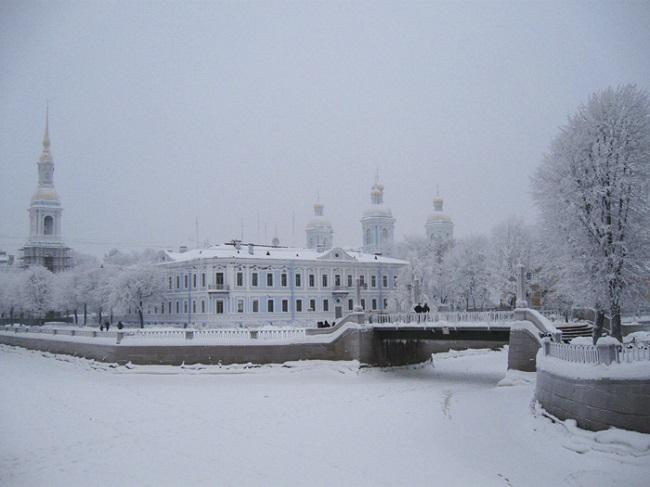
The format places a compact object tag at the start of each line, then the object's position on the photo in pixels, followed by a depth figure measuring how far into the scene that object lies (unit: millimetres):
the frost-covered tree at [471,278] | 64206
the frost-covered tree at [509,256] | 56031
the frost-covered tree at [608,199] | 28688
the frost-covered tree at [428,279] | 66625
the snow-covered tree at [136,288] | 59656
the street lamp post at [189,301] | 60281
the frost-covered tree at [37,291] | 70062
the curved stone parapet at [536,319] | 30445
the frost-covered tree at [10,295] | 68500
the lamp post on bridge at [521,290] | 33250
